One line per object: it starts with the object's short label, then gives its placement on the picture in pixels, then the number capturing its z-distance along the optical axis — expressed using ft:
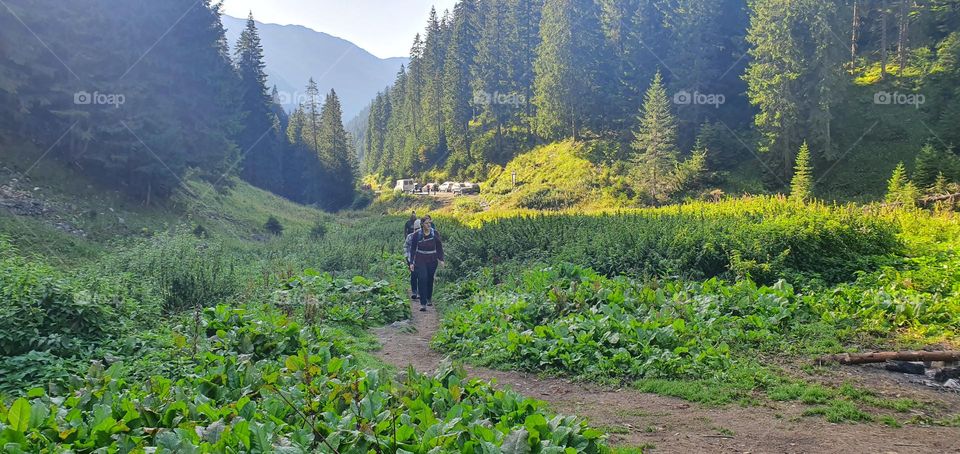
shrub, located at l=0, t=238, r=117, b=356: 20.84
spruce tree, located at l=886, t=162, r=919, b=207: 74.84
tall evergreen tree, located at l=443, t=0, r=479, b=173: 216.54
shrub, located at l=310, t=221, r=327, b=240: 90.10
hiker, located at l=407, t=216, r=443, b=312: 41.24
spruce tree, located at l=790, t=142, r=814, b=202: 94.38
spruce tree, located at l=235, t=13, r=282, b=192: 197.98
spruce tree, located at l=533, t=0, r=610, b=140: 163.84
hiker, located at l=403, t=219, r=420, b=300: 42.08
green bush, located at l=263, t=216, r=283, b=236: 104.32
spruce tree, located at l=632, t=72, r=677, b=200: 118.52
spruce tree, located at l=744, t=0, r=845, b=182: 107.14
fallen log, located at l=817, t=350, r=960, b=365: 22.66
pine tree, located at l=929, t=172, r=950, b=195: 74.13
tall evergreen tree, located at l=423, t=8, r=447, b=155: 239.50
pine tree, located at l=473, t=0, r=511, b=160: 207.51
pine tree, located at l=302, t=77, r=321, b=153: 239.09
